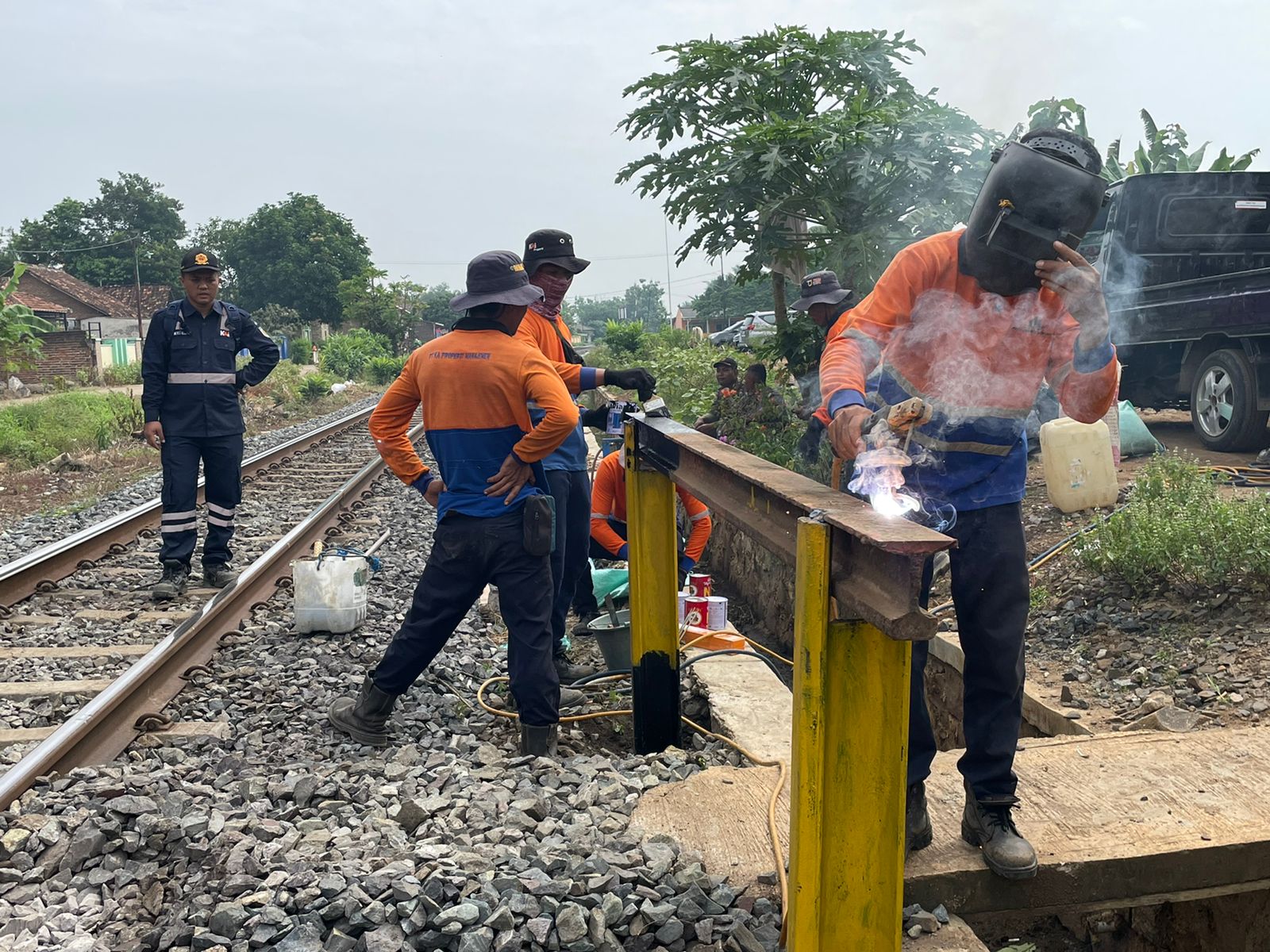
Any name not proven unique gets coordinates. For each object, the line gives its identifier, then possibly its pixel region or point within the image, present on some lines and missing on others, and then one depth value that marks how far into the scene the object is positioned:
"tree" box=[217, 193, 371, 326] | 64.44
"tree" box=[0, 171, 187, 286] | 66.56
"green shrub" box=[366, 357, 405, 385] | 38.81
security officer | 6.32
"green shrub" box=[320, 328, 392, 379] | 38.72
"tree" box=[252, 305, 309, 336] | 55.50
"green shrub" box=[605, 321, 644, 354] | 33.66
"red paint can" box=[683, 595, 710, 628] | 5.73
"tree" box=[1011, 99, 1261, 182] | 13.16
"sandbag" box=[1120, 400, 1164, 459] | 8.80
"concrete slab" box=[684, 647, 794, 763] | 4.27
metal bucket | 5.38
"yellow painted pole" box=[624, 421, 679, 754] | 4.25
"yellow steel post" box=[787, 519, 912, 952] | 2.14
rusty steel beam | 1.90
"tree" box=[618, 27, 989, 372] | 8.36
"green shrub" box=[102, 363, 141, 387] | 28.41
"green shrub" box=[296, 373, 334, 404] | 26.30
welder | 2.75
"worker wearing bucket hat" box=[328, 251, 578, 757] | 4.01
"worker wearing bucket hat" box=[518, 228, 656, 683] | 4.91
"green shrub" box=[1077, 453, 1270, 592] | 5.12
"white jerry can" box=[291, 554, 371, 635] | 5.67
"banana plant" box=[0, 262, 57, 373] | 21.91
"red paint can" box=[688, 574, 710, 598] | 6.01
